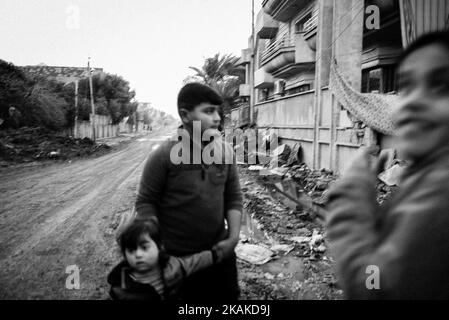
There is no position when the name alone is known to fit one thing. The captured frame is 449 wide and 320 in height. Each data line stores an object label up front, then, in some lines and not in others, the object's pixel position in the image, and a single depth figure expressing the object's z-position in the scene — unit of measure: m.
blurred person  0.73
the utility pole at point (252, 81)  19.16
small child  1.76
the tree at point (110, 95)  31.82
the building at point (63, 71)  40.83
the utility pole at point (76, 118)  25.96
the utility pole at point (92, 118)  25.30
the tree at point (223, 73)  27.52
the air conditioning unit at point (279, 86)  17.48
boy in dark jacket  1.81
